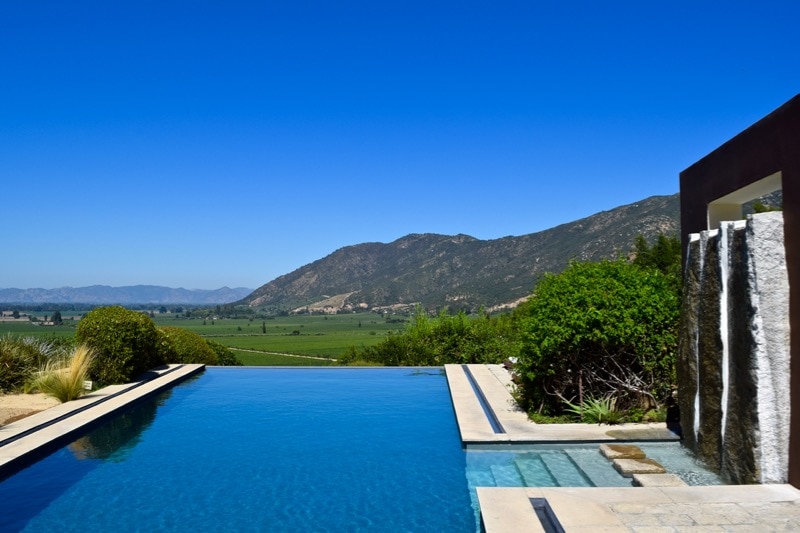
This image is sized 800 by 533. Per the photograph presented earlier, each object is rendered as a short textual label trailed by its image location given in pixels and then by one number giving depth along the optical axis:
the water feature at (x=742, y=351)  5.24
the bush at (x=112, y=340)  12.27
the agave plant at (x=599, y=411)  8.09
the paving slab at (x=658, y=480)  5.56
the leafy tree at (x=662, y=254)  25.98
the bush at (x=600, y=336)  7.93
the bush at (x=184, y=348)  15.74
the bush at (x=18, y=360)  11.44
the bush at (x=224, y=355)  18.23
